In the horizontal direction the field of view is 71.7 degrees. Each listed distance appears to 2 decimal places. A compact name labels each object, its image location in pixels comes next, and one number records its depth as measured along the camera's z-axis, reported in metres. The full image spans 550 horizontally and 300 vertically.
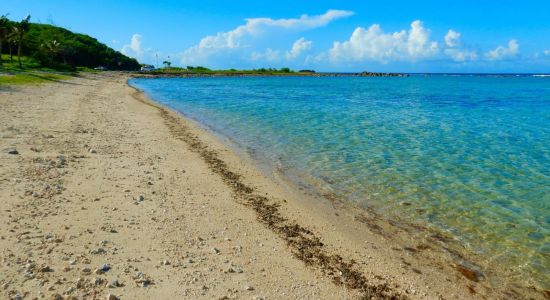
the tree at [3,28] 66.19
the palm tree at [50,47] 90.09
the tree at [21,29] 72.19
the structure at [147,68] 173.69
